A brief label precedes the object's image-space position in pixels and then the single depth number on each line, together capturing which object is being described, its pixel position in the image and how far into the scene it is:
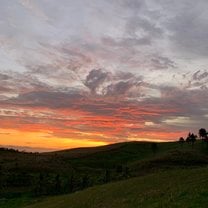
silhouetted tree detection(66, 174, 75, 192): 33.99
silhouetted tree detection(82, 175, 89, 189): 34.38
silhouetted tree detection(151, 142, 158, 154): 78.37
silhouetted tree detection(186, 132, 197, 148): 80.84
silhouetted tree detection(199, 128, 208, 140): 79.02
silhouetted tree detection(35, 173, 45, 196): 33.70
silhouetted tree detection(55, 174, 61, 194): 34.18
